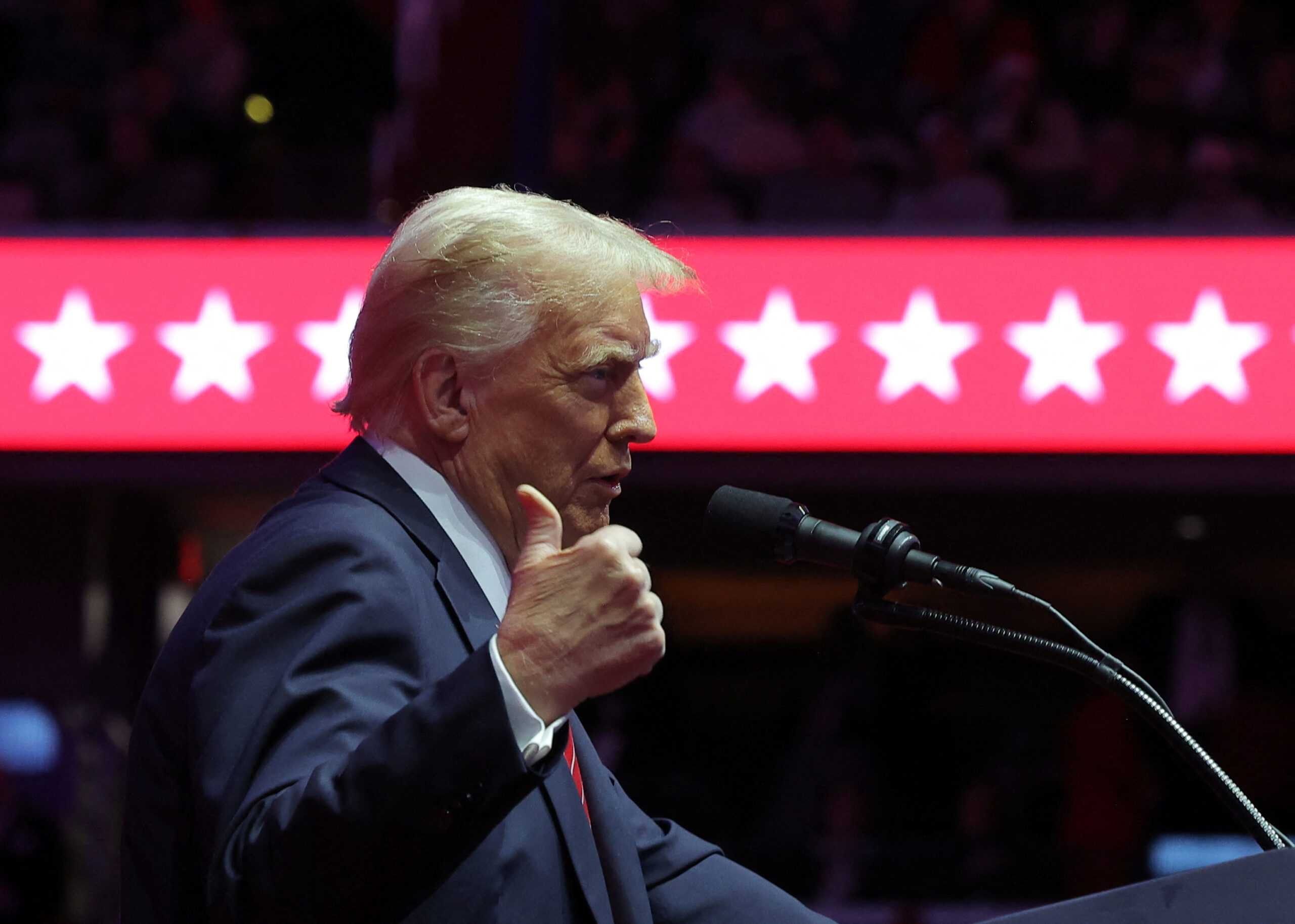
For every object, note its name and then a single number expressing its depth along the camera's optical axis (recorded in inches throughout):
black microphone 207.4
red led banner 361.7
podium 202.4
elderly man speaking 198.8
